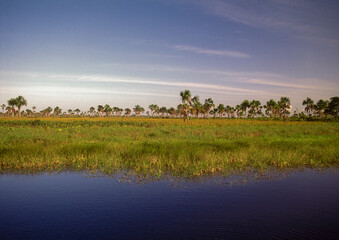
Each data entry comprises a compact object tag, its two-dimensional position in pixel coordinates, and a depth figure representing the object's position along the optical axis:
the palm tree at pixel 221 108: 182.88
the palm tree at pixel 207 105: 155.38
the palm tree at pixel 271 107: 134.90
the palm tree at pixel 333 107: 105.01
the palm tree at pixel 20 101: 134.39
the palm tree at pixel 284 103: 117.15
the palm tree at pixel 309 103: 125.39
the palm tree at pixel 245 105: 152.62
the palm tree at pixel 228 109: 181.50
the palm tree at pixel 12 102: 134.38
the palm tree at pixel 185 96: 68.09
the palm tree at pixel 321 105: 112.50
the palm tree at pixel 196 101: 80.98
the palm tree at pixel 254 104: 152.12
